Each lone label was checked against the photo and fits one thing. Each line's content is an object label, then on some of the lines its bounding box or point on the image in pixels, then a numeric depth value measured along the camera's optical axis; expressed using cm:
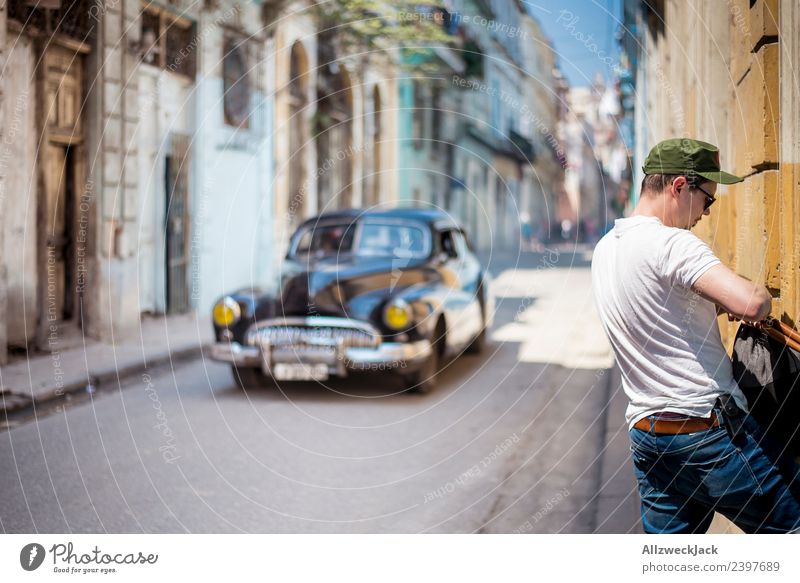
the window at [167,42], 1221
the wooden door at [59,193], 996
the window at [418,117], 2780
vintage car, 757
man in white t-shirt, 259
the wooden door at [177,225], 1332
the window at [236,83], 1492
